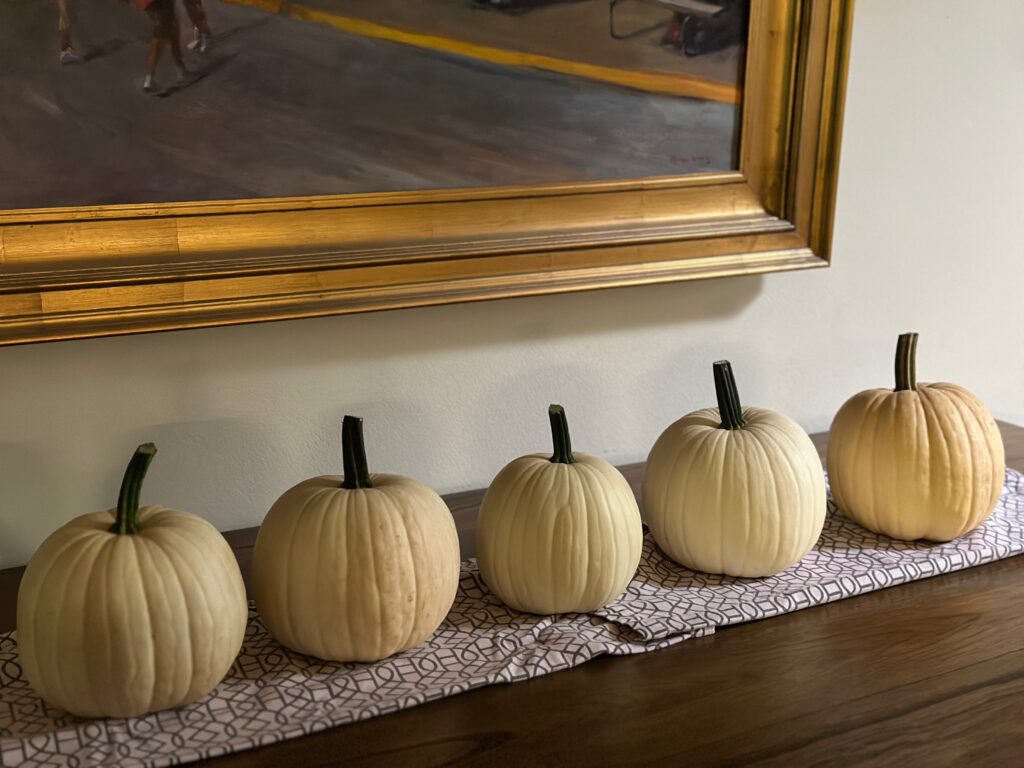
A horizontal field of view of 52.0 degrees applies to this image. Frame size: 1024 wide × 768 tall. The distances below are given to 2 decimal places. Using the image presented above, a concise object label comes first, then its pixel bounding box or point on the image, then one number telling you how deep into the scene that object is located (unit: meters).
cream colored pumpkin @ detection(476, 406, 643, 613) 0.78
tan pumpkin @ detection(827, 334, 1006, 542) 0.91
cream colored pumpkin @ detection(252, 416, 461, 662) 0.72
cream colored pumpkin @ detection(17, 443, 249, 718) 0.65
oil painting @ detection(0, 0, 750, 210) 0.78
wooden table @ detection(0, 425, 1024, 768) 0.66
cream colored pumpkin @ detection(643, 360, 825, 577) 0.84
